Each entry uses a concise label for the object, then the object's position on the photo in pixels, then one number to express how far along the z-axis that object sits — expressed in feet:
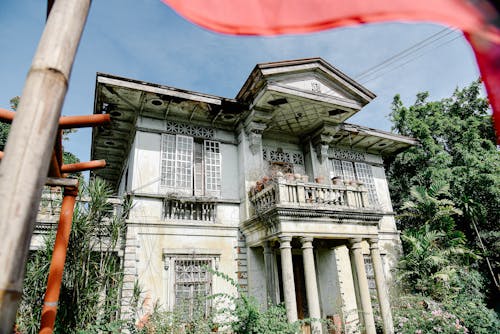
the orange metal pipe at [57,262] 8.89
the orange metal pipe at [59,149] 9.30
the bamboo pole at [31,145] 3.30
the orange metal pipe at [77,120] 7.30
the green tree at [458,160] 56.08
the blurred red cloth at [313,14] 3.73
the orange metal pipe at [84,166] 11.60
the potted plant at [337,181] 36.54
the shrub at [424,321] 33.14
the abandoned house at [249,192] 31.91
